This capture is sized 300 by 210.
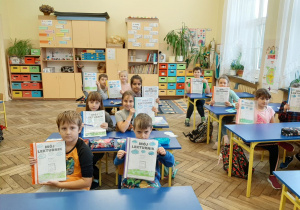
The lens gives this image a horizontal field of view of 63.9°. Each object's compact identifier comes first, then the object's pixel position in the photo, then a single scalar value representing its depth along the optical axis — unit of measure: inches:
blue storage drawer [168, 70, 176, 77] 293.9
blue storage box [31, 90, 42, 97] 291.0
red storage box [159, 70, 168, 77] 294.0
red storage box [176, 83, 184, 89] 298.7
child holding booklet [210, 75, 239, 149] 142.1
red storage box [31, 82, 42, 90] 287.6
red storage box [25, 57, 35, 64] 282.0
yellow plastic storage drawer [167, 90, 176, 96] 299.0
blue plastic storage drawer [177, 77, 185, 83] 297.0
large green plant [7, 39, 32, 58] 277.3
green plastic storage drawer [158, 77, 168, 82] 295.4
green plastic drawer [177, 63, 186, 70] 293.4
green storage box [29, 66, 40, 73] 283.6
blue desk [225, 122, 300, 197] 89.5
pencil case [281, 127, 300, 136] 92.7
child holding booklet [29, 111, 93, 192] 65.6
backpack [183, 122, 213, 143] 157.5
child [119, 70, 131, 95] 168.9
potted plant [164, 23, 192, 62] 292.3
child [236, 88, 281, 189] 107.9
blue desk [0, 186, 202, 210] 48.9
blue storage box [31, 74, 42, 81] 286.7
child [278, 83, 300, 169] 121.7
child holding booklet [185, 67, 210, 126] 183.8
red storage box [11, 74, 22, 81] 284.5
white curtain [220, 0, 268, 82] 207.9
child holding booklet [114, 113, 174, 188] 64.0
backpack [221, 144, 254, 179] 113.7
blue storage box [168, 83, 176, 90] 297.9
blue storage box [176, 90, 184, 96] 300.2
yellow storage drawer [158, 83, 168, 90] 297.3
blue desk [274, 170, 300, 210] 57.5
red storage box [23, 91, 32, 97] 290.8
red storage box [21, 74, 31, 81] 285.4
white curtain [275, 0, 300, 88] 152.3
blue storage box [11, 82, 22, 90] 286.5
